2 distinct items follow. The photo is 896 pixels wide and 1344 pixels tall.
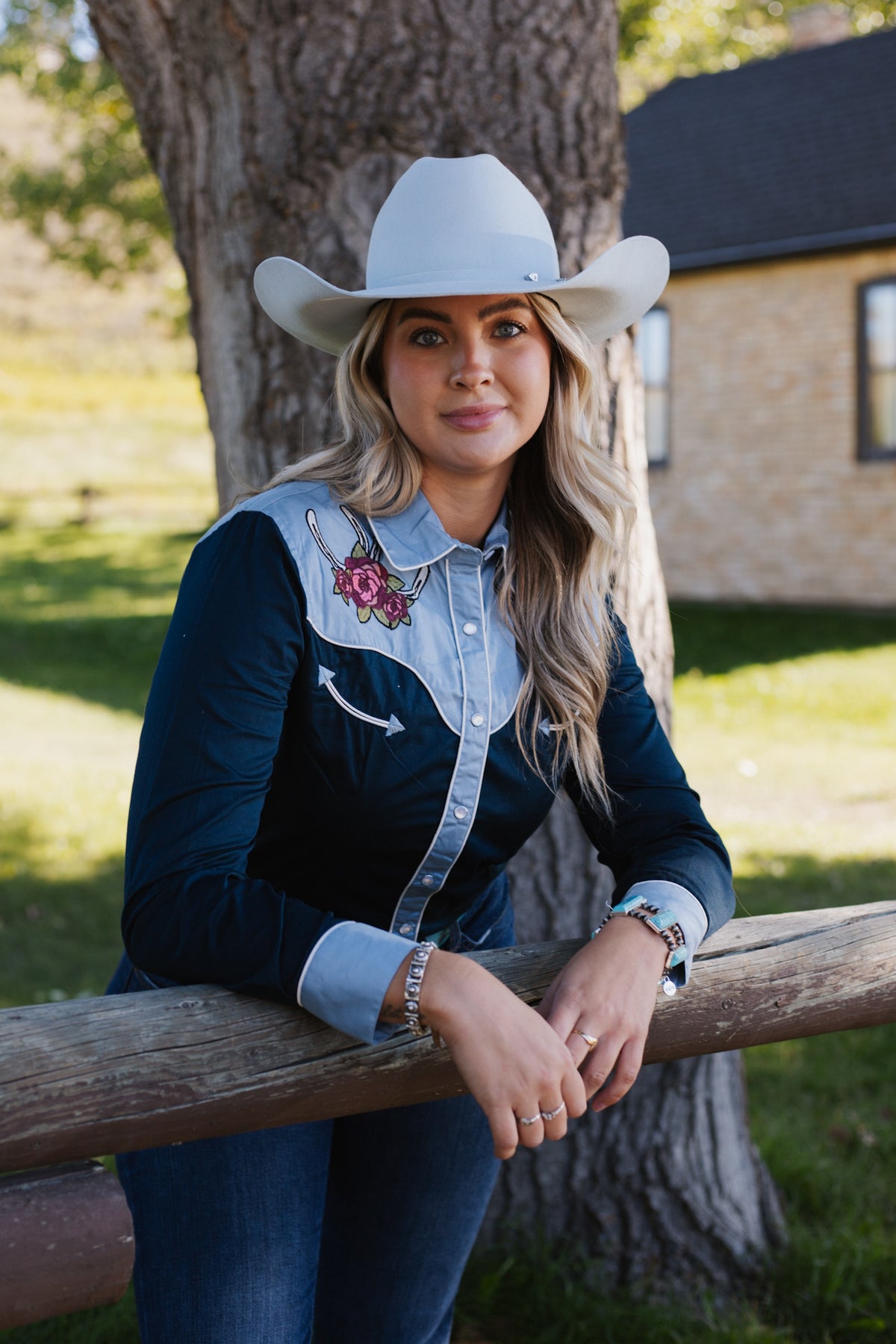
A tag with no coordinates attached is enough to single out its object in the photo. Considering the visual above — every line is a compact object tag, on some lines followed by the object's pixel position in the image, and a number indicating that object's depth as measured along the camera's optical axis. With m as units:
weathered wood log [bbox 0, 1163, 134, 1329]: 1.65
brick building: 15.16
